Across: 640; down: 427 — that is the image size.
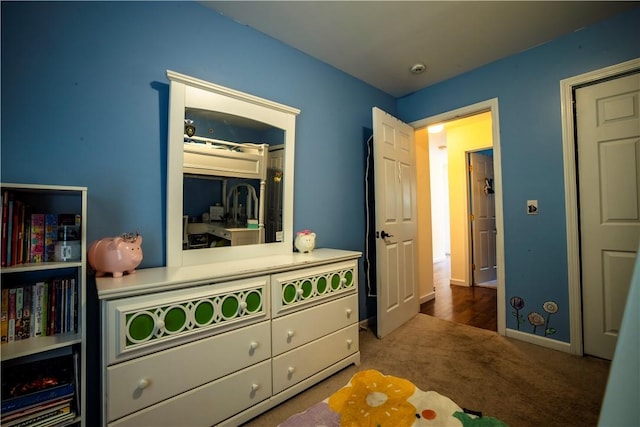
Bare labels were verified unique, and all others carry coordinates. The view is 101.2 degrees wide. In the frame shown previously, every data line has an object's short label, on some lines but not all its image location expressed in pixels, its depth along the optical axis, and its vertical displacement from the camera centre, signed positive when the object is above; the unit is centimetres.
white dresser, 108 -59
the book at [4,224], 104 +0
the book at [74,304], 118 -37
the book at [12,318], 107 -39
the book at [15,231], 108 -3
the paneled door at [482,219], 418 -3
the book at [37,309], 112 -37
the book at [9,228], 105 -2
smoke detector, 251 +145
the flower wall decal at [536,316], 218 -86
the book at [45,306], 113 -36
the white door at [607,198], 189 +13
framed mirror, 157 +31
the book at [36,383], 103 -67
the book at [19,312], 108 -37
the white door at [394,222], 241 -4
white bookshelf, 102 -25
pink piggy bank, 123 -16
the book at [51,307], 114 -37
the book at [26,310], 110 -37
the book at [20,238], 109 -6
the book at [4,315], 105 -37
